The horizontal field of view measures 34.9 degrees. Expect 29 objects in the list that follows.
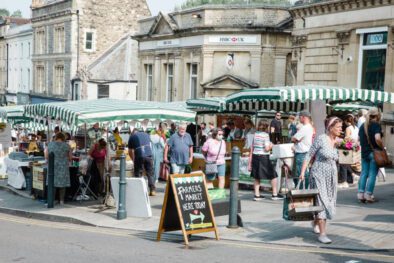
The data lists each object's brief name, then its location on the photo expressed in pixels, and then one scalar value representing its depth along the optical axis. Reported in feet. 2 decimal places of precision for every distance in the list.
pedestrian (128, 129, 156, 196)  49.08
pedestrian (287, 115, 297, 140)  56.08
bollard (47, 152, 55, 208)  45.97
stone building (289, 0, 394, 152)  74.02
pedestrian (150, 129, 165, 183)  58.39
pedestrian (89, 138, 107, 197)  49.60
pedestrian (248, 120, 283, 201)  45.52
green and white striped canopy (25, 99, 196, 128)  44.16
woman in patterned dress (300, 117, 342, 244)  30.50
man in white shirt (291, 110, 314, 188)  43.50
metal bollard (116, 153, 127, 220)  39.78
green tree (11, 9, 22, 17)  471.33
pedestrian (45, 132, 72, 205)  47.47
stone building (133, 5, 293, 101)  108.06
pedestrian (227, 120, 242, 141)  68.33
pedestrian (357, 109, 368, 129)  55.77
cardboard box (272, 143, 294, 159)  46.39
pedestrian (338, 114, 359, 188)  51.98
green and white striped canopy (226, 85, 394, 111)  46.47
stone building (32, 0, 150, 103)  163.63
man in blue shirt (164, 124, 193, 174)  48.73
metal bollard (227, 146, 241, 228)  34.30
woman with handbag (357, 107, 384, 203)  40.75
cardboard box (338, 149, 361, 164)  51.29
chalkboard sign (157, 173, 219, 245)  32.42
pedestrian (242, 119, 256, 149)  56.03
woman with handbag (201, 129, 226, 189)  47.21
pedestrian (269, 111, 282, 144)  64.34
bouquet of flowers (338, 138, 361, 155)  50.93
